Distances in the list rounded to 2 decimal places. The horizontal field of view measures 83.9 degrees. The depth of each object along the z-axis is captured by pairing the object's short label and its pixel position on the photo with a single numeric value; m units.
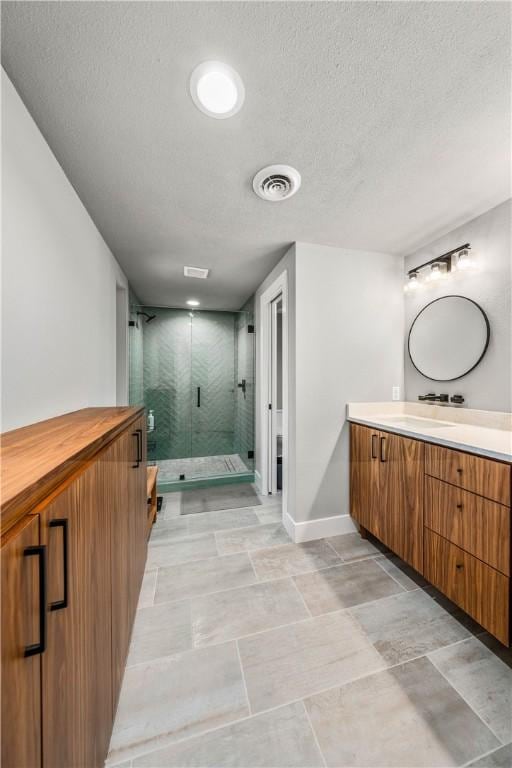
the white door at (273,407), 3.07
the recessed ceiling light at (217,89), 0.98
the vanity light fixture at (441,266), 1.94
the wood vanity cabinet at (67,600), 0.43
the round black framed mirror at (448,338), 1.90
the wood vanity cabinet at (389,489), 1.67
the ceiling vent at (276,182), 1.45
